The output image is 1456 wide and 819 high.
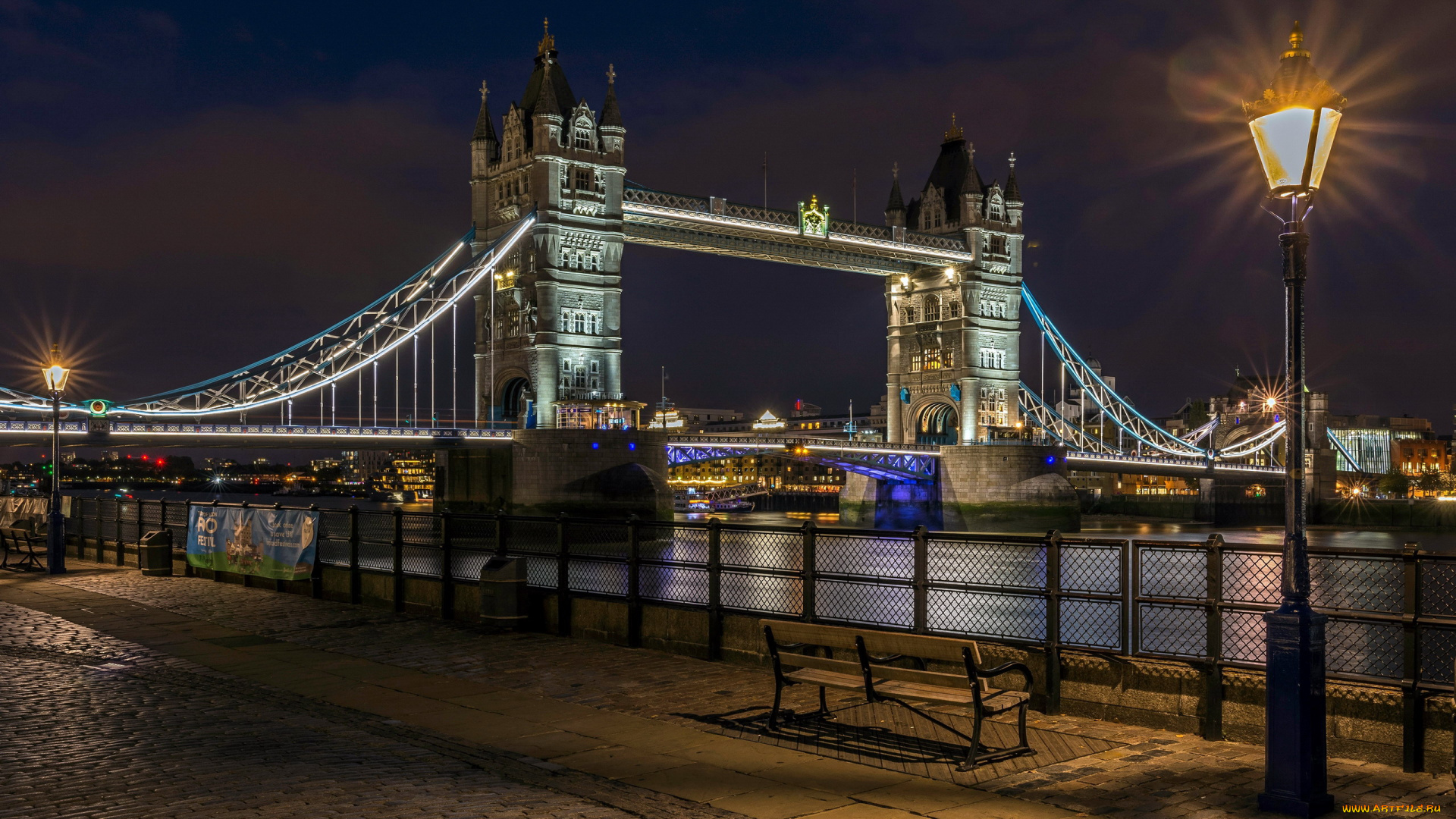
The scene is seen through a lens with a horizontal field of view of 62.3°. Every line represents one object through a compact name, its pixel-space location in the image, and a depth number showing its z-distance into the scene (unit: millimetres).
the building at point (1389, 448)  175500
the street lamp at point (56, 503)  21734
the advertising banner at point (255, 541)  17891
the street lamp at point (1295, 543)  6766
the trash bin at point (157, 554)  21266
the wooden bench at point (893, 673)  8094
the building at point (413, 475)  150500
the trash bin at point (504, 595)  14133
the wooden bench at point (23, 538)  23328
